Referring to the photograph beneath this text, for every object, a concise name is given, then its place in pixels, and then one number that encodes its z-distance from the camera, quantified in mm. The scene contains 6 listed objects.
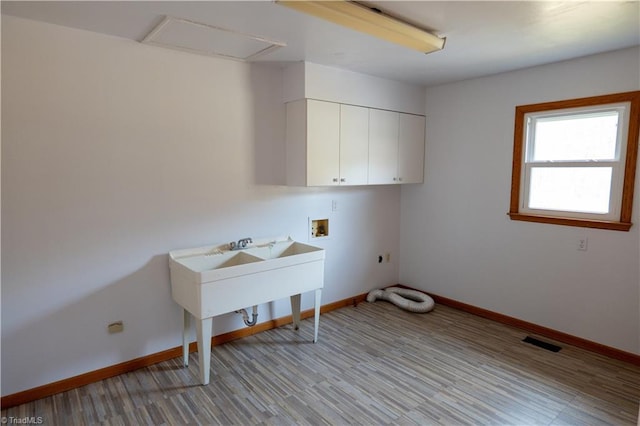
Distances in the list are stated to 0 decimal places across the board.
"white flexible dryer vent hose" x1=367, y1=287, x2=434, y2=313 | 3982
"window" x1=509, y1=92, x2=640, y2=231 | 2902
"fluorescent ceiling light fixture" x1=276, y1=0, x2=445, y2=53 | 1944
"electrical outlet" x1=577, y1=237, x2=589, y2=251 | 3137
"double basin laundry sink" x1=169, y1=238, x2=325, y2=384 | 2580
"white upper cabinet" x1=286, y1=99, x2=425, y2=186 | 3312
